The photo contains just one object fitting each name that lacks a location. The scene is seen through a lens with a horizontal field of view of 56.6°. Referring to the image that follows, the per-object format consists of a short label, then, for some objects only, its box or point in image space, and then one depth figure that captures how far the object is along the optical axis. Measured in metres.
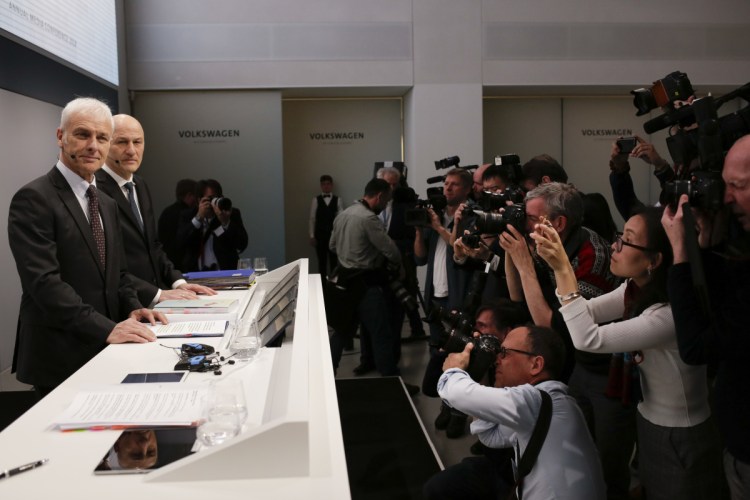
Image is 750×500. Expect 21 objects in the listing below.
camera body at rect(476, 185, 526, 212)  3.05
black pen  1.22
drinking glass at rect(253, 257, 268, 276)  3.59
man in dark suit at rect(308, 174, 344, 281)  7.77
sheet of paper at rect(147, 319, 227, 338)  2.26
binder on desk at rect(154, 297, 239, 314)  2.62
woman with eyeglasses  2.01
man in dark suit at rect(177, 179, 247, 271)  4.83
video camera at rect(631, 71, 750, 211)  1.68
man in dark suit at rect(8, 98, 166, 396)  2.20
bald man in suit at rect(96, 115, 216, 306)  2.94
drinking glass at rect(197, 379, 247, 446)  1.35
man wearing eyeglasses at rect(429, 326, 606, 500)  1.92
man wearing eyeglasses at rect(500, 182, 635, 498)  2.47
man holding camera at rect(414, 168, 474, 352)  4.08
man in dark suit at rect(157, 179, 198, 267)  4.85
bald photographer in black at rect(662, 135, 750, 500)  1.63
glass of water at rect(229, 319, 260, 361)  1.98
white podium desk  1.18
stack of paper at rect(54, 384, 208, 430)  1.44
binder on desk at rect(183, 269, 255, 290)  3.23
